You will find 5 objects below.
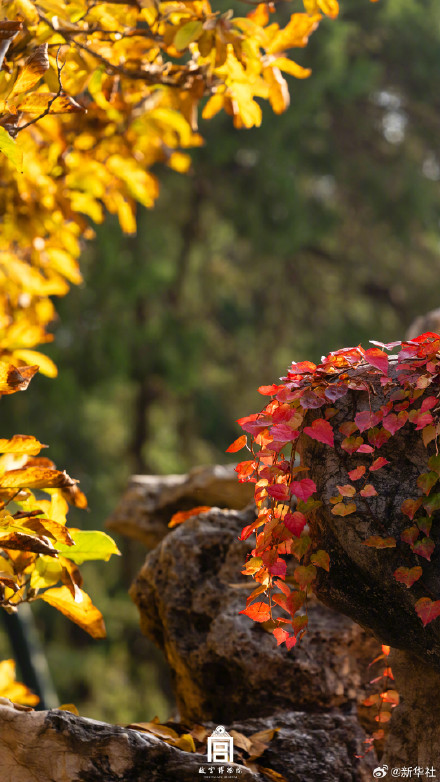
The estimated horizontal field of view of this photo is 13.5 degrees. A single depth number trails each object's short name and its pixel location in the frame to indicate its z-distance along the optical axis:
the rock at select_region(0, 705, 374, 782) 3.14
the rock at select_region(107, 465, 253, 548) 4.46
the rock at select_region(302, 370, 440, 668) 3.10
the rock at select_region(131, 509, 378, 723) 3.72
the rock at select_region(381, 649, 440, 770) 3.29
